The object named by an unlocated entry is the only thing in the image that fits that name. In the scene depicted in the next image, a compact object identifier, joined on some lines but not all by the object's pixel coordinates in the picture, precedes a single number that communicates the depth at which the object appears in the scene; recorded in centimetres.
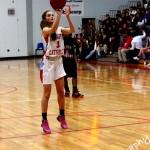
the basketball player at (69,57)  884
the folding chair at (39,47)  2390
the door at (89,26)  2352
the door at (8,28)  2270
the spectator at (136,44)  1781
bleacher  2520
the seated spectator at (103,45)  2072
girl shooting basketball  577
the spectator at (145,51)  1713
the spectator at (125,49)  1840
